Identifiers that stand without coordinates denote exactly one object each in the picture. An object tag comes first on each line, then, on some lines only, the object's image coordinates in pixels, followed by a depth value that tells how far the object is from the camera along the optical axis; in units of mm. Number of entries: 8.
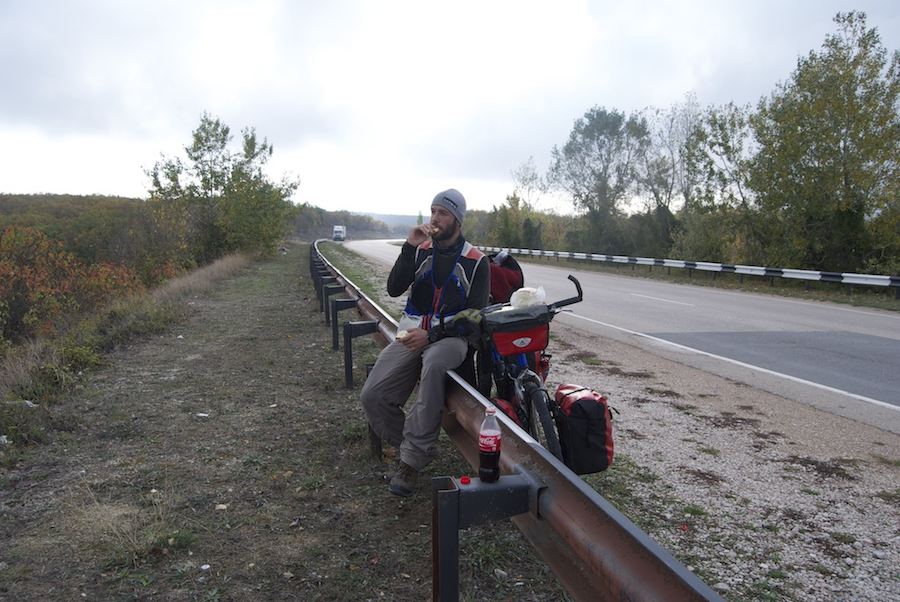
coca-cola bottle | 2543
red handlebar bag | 3584
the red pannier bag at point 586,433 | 3346
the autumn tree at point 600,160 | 46344
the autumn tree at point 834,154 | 21562
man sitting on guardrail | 3932
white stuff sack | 3641
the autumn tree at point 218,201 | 30562
